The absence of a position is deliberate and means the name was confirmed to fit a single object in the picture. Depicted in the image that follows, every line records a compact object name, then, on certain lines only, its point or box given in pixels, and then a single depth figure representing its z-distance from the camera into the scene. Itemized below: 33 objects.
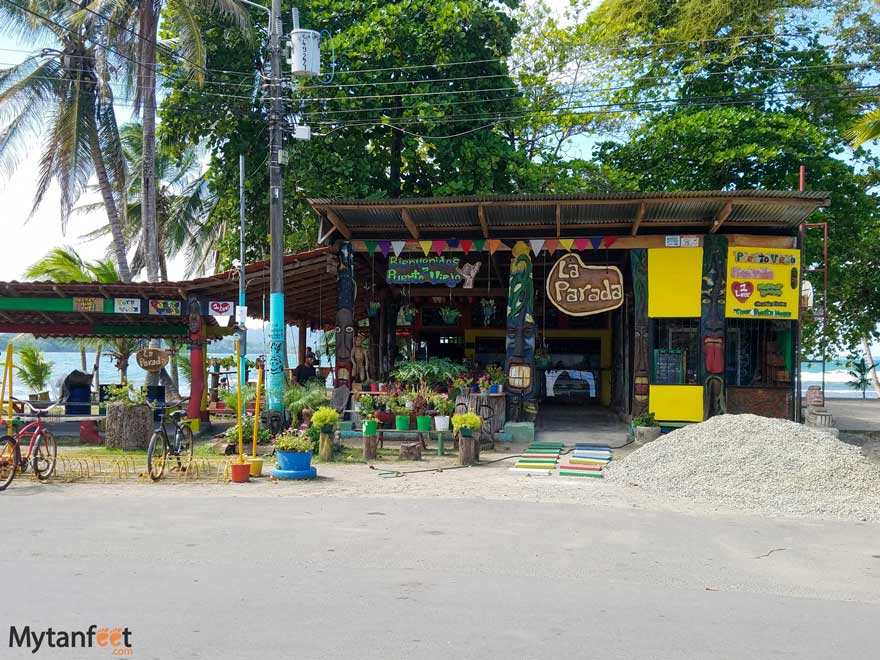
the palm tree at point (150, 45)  20.80
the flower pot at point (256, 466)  12.35
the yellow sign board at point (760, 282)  16.14
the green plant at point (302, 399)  15.88
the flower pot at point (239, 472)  11.88
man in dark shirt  19.66
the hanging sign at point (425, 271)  17.28
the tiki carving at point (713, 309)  16.22
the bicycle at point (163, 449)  11.98
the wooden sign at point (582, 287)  16.84
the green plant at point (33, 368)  27.30
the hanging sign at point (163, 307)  18.25
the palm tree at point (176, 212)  30.23
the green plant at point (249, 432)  15.19
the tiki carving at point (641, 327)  16.69
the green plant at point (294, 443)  12.07
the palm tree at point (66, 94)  22.17
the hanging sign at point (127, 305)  18.20
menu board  18.12
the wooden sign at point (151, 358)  18.77
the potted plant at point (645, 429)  15.79
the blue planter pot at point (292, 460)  12.03
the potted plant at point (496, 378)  16.50
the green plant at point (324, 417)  13.94
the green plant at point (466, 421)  13.63
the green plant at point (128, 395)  15.98
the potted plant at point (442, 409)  15.33
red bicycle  11.25
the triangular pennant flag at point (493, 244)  17.16
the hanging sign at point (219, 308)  18.22
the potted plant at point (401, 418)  15.77
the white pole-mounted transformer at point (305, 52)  14.57
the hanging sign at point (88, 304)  18.41
